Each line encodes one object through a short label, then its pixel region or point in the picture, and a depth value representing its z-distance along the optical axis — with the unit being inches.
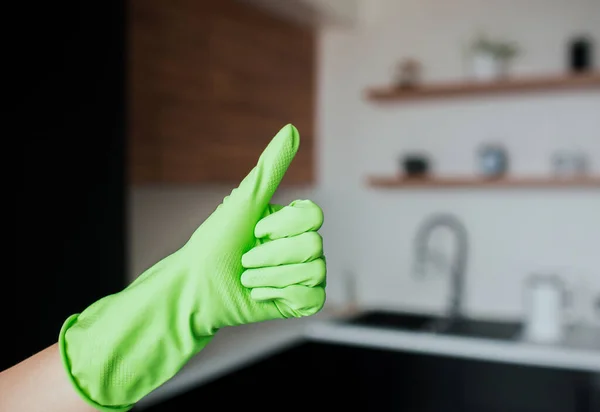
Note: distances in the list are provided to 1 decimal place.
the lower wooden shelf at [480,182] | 109.6
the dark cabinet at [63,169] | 45.3
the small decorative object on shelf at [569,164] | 110.6
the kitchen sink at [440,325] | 105.5
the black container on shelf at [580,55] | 110.1
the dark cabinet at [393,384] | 91.7
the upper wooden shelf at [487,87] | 110.3
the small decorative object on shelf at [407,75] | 123.4
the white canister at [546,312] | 101.7
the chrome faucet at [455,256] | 116.3
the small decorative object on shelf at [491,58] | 115.4
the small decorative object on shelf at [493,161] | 115.0
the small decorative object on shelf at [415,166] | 121.8
